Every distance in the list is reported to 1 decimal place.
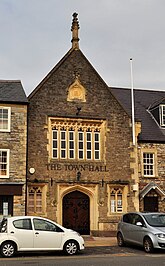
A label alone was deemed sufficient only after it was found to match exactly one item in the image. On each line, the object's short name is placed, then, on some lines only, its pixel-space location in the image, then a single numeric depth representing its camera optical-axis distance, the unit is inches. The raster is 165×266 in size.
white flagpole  1102.1
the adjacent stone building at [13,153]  980.6
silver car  718.5
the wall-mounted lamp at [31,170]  1020.5
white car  669.3
